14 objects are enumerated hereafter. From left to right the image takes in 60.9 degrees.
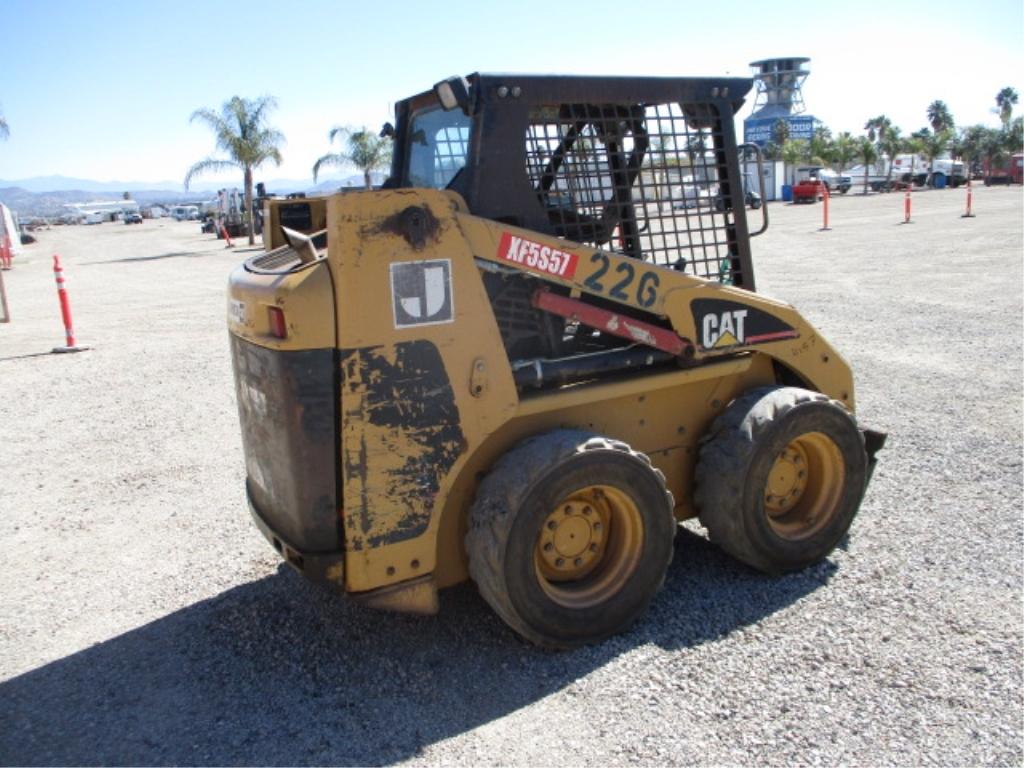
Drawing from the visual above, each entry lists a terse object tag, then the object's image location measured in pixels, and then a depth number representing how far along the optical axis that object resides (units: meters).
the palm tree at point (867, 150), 67.31
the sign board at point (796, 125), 73.00
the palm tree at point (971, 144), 72.94
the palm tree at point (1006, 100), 96.73
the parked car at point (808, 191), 47.44
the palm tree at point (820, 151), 68.69
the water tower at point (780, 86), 85.31
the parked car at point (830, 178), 53.91
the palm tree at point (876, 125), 98.27
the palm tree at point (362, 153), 40.03
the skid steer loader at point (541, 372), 3.46
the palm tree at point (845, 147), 68.56
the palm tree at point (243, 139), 37.78
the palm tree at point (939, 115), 108.56
